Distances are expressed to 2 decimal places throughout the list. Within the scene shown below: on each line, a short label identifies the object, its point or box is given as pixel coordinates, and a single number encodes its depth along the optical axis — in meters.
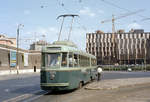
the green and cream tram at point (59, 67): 15.13
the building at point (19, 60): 58.25
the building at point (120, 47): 125.69
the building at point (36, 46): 127.66
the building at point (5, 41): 91.87
